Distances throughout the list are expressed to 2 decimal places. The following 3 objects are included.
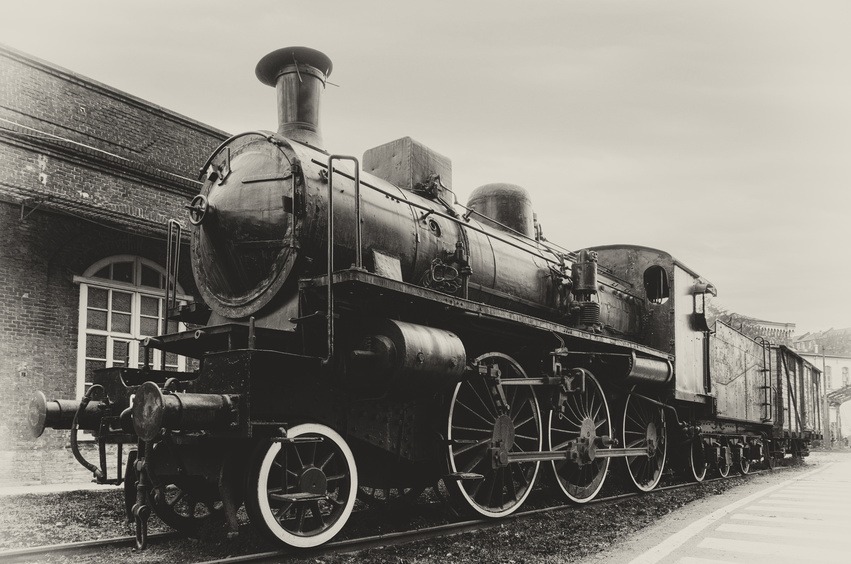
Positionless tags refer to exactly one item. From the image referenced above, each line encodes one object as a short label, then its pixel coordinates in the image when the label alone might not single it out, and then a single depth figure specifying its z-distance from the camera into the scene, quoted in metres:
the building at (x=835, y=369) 54.81
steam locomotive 4.79
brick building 9.45
